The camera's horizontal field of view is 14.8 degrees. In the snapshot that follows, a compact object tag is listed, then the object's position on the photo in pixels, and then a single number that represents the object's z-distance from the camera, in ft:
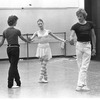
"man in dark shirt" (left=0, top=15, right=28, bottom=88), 34.83
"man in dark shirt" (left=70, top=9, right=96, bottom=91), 32.55
